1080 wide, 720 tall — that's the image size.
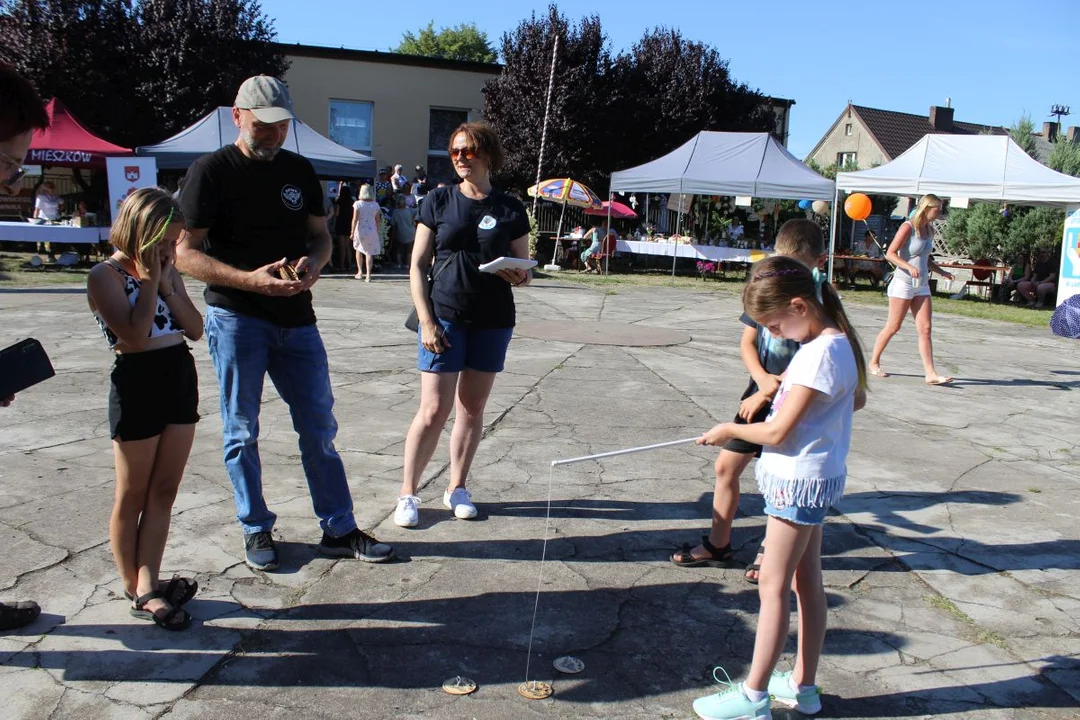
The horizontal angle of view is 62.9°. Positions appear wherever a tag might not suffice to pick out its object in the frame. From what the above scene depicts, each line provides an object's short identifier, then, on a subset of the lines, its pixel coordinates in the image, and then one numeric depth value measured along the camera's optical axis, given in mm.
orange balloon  16219
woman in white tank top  7762
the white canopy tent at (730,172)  17953
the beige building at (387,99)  24734
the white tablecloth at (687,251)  19969
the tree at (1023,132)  26547
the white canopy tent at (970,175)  16203
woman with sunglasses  3932
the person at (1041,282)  17656
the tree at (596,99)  24797
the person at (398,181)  19453
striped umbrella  20953
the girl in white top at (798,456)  2492
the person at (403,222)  18219
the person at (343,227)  17578
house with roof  48406
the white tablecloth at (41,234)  15297
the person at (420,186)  19359
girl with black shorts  2846
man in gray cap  3271
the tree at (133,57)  19719
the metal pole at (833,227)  17608
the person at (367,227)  14914
